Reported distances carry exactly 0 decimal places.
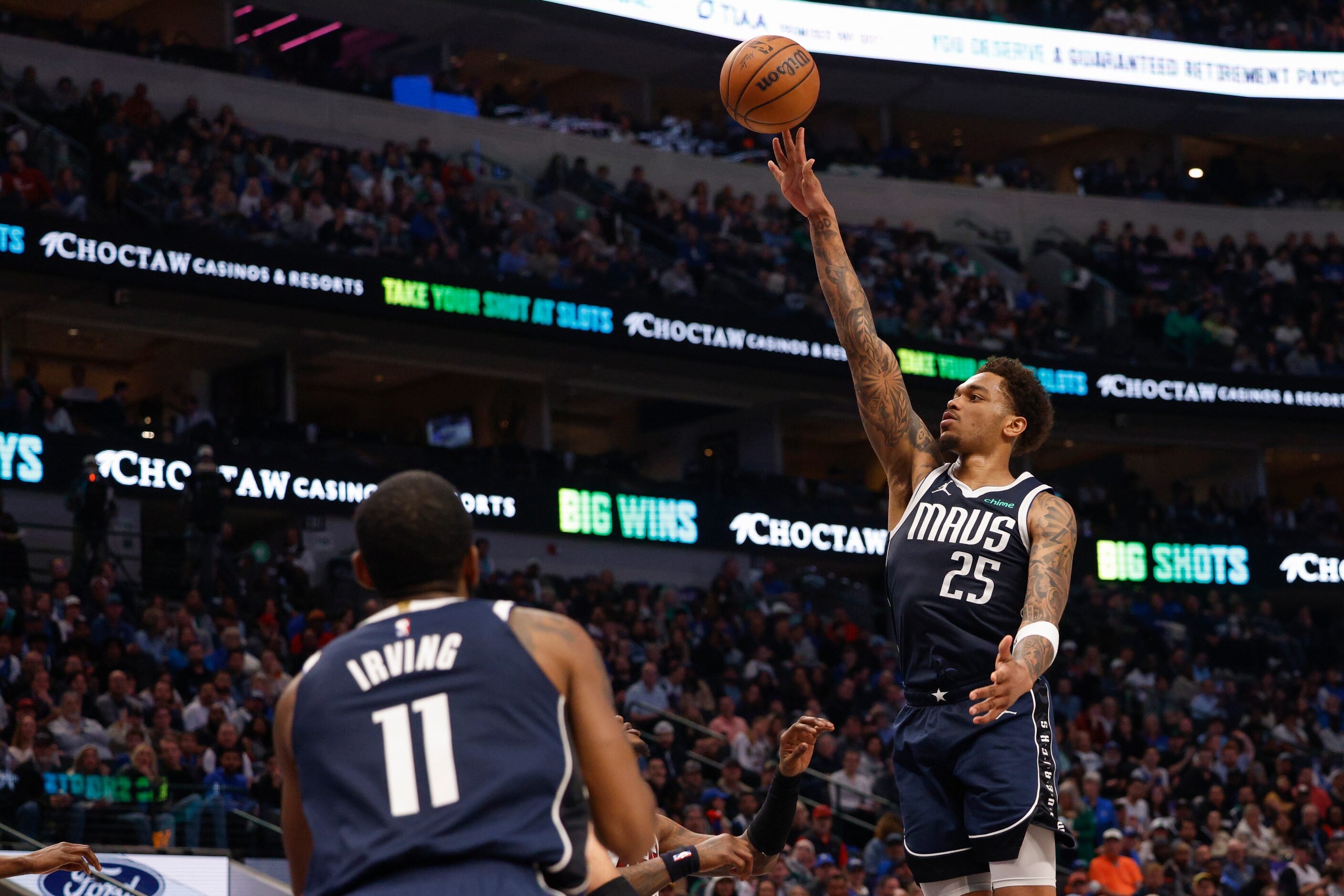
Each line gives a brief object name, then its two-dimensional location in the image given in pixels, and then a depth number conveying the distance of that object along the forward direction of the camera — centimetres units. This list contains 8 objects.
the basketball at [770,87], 676
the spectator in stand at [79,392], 2233
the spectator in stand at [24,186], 2111
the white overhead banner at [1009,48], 3108
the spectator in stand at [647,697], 1734
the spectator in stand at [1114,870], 1497
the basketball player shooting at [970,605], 486
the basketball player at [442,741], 305
